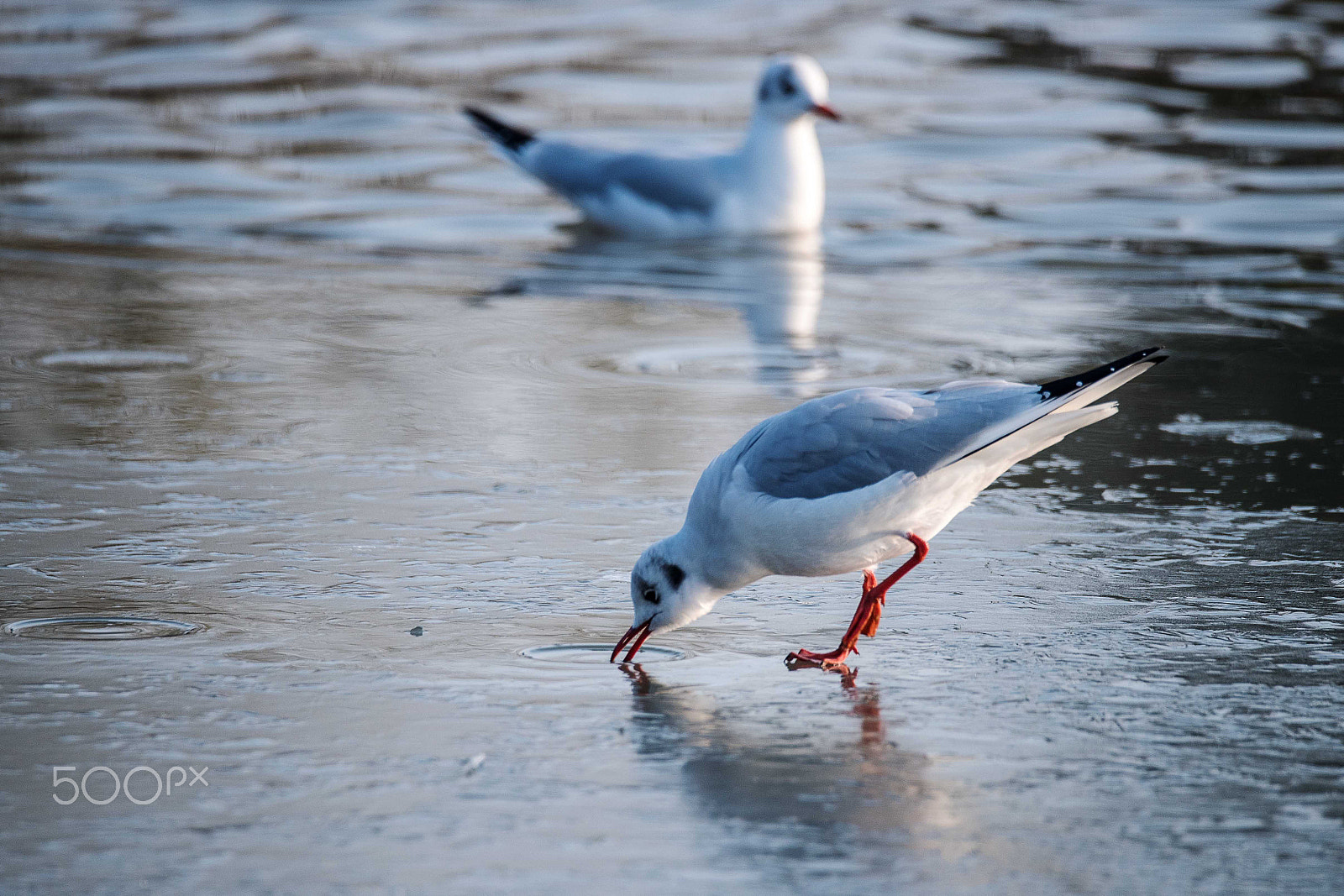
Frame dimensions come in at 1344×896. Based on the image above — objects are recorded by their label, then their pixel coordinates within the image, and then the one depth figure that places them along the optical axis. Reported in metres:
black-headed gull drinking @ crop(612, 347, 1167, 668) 9.21
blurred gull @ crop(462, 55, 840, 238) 22.77
